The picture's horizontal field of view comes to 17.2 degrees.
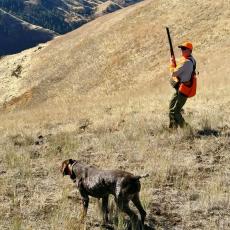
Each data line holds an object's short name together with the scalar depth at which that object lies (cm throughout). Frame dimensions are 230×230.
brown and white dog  951
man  1840
